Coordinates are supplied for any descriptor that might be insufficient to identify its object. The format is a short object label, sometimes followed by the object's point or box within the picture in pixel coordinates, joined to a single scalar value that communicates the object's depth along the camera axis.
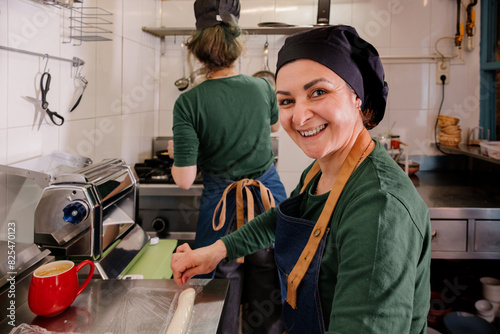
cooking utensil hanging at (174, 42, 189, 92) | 2.85
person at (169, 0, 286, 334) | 1.57
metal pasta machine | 1.04
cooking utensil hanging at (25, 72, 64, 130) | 1.46
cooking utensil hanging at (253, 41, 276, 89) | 2.78
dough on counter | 0.82
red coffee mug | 0.88
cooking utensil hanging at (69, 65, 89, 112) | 1.71
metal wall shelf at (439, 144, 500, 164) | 2.24
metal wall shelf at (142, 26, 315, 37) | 2.56
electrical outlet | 2.76
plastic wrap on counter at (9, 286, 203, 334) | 0.85
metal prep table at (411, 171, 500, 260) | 1.98
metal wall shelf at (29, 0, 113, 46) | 1.66
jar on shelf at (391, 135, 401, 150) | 2.63
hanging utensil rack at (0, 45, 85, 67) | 1.26
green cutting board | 1.35
